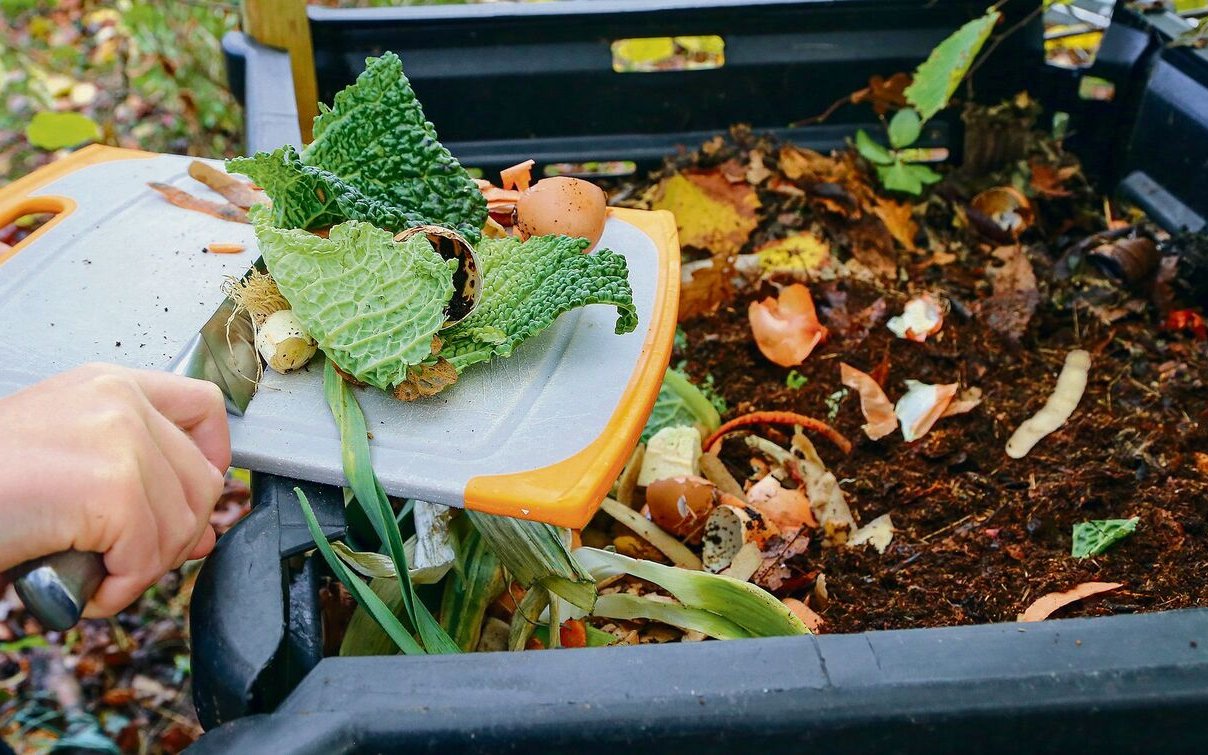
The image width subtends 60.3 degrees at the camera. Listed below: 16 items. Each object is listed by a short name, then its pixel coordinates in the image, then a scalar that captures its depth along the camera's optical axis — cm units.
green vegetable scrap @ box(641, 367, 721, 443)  154
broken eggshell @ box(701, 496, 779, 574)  130
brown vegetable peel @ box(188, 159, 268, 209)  133
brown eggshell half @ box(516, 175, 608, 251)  121
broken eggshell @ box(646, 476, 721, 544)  134
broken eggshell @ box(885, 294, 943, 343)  164
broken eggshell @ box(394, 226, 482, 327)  106
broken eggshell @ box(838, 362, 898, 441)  149
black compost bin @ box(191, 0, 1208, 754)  70
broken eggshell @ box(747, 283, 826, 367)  162
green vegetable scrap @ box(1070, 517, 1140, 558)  124
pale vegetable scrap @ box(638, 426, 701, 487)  141
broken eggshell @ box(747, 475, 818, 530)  137
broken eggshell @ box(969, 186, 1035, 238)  185
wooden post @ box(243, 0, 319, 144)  172
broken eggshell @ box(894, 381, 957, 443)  149
